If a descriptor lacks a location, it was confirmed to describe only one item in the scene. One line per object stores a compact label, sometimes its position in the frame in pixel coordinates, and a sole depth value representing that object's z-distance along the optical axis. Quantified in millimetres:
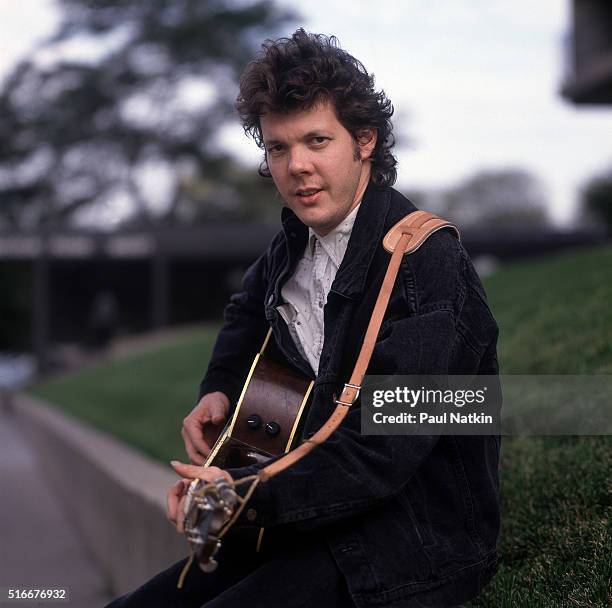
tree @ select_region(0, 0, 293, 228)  35906
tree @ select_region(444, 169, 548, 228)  73500
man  1991
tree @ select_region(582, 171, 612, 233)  21234
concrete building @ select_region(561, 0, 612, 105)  20531
